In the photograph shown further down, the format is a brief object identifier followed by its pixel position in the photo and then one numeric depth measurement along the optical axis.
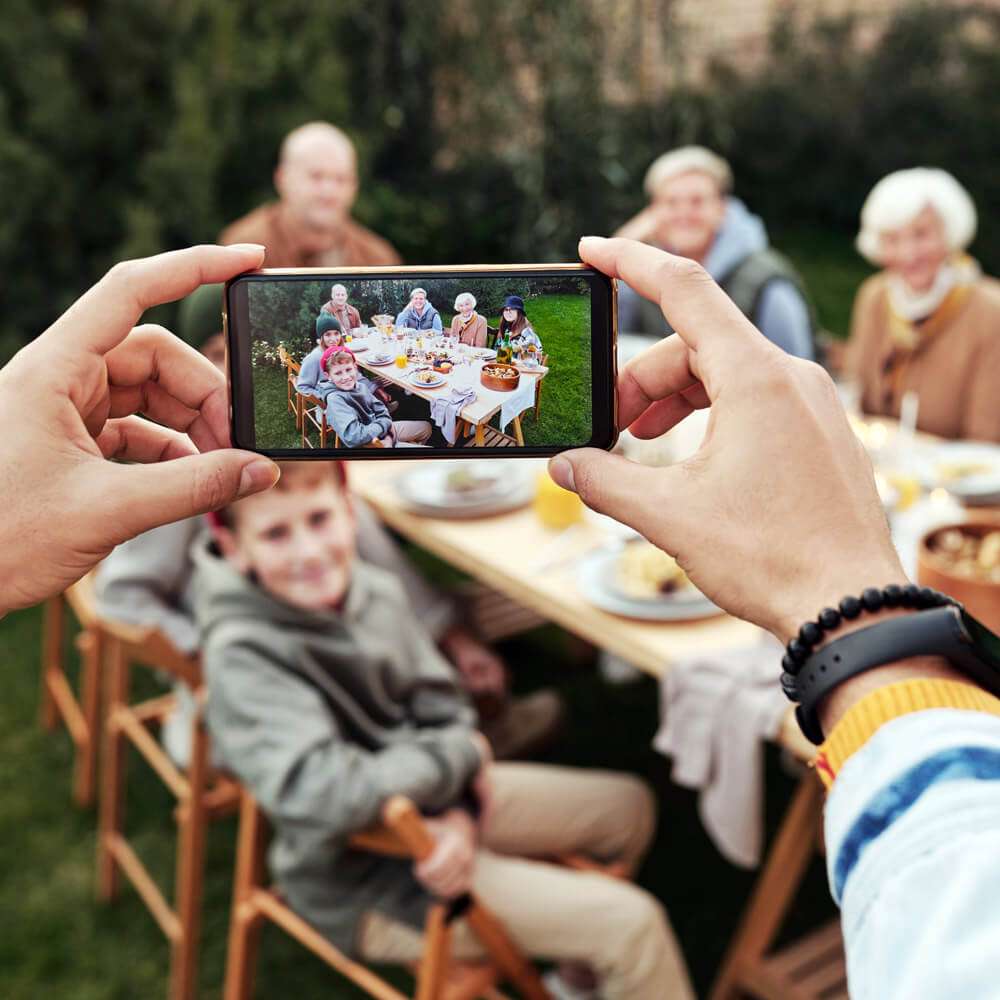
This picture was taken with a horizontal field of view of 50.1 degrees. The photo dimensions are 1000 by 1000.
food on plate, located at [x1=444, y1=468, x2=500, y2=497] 2.63
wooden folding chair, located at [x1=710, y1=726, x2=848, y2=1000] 2.03
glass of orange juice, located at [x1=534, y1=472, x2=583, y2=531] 2.42
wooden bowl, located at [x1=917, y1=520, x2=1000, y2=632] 1.43
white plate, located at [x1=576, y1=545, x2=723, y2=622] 1.95
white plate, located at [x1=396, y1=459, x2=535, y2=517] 2.54
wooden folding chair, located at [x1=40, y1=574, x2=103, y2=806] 2.72
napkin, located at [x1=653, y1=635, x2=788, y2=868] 1.75
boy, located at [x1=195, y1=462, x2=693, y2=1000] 1.72
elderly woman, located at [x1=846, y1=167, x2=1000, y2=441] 3.25
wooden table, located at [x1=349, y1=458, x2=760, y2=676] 1.90
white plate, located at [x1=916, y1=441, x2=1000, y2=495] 2.48
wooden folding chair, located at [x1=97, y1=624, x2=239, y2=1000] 1.97
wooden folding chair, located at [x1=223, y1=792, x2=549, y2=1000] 1.59
